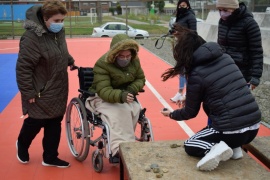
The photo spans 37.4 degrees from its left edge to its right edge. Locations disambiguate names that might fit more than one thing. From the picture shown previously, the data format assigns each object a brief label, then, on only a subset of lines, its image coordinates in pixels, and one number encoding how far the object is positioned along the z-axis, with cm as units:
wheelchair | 381
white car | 2181
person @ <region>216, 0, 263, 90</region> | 415
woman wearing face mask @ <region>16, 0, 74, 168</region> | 366
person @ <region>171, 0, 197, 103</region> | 646
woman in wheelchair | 373
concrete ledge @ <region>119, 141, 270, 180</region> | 284
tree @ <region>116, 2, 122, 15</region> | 4397
